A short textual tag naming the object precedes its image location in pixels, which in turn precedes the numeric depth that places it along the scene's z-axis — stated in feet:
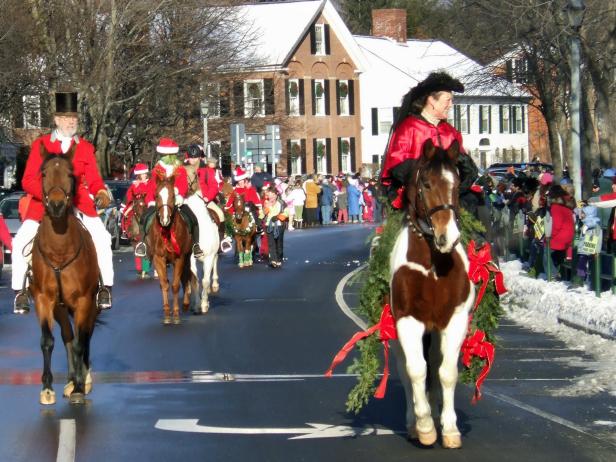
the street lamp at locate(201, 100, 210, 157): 199.64
